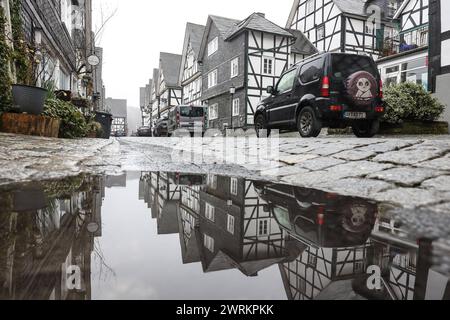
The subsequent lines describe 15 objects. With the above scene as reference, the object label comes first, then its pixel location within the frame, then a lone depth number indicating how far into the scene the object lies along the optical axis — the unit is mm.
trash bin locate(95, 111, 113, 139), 13120
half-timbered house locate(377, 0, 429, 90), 17194
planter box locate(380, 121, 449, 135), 9516
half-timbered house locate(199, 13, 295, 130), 22234
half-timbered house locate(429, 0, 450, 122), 11850
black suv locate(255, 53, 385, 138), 7016
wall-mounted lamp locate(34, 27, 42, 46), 8836
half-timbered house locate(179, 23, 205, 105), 32375
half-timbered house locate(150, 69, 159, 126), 50969
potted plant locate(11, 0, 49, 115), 5551
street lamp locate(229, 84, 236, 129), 20331
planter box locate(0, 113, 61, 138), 5504
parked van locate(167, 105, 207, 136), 20205
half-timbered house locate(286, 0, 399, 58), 23453
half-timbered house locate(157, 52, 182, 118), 41281
